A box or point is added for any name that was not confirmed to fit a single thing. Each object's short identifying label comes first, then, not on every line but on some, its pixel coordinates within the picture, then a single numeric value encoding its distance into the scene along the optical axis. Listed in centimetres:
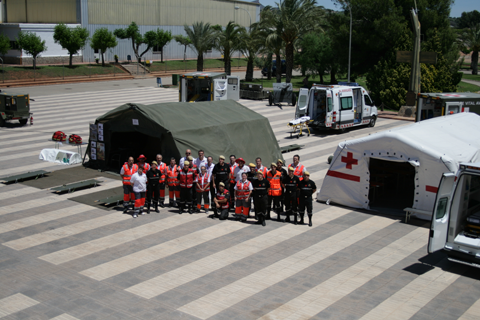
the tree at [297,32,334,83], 5403
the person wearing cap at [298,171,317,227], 1288
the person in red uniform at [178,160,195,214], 1393
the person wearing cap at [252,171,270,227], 1295
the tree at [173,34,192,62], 6162
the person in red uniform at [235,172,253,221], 1320
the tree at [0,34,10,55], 5634
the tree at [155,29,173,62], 7119
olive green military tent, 1662
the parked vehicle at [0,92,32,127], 2794
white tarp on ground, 1961
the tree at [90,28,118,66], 6288
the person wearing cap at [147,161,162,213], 1388
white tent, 1332
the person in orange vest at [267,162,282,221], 1325
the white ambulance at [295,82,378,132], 2570
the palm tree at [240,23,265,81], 5088
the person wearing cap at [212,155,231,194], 1398
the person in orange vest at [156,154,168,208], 1439
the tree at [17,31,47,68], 5656
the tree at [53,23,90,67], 5966
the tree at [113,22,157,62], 6794
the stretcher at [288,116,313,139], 2522
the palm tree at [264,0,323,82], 4338
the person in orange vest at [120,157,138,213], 1370
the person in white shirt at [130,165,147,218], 1355
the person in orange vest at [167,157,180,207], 1440
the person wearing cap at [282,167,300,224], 1313
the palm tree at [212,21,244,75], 5344
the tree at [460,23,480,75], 7550
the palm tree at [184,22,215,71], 5481
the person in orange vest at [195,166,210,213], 1404
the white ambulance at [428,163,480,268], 999
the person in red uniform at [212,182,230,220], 1363
